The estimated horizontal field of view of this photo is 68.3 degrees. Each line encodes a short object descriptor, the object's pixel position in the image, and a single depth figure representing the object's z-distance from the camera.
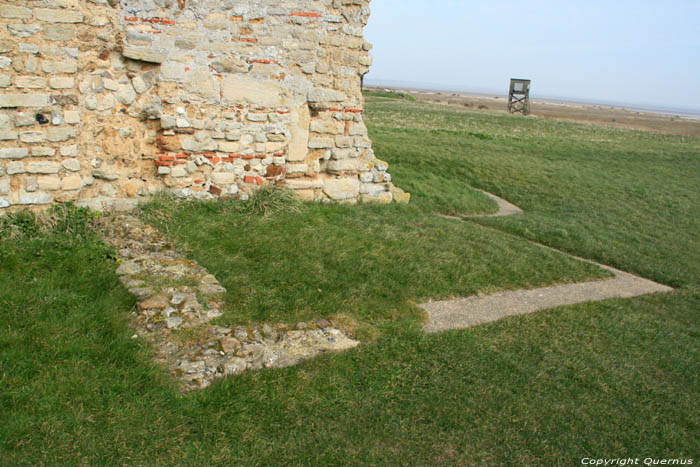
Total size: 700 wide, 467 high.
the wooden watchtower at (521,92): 46.19
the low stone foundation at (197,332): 3.98
